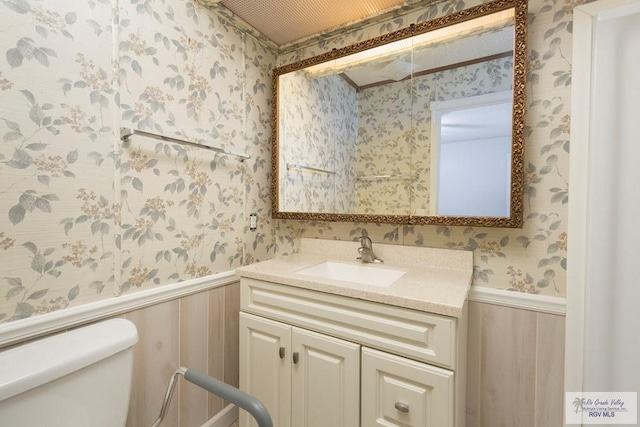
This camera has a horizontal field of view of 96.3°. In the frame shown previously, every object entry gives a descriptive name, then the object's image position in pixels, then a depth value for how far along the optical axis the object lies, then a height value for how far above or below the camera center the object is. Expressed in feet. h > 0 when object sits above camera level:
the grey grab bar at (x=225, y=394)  2.38 -1.67
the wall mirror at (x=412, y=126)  3.81 +1.31
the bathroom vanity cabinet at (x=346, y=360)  2.94 -1.79
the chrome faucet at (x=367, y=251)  4.77 -0.72
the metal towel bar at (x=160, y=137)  3.41 +0.88
